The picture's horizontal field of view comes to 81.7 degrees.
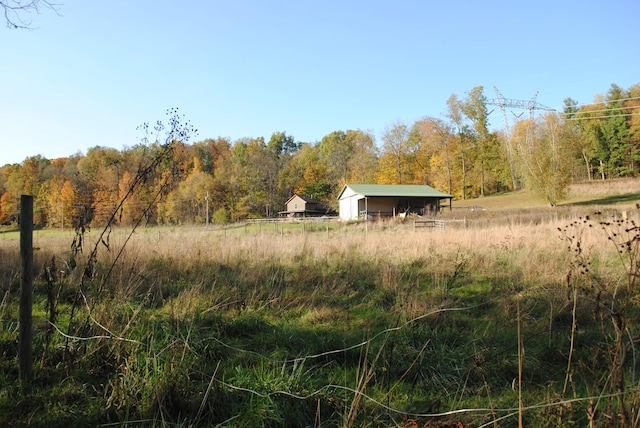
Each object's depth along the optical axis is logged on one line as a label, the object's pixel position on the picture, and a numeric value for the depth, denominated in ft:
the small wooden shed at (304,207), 192.13
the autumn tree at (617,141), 180.34
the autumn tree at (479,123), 189.98
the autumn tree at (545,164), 125.39
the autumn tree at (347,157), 201.46
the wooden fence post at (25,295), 8.98
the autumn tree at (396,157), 189.96
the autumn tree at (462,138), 186.91
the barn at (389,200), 141.38
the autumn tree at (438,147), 188.65
